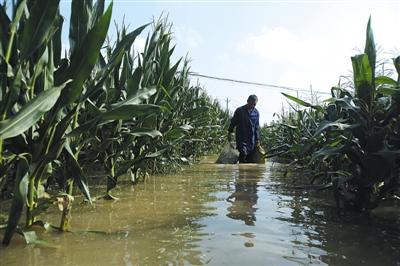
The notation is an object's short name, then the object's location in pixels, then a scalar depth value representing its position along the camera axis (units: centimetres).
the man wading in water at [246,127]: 866
